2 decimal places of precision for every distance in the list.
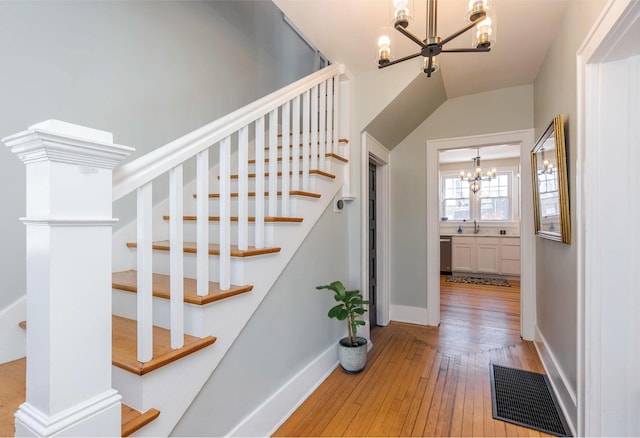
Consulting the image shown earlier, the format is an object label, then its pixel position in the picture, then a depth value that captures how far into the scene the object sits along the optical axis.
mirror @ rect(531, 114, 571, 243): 1.85
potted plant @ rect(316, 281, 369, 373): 2.25
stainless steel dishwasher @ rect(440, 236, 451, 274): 6.68
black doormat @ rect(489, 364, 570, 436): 1.84
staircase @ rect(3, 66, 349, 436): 1.07
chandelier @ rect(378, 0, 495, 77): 1.33
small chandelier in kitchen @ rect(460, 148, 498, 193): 6.13
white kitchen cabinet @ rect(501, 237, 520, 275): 6.18
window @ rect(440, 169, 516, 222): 6.95
